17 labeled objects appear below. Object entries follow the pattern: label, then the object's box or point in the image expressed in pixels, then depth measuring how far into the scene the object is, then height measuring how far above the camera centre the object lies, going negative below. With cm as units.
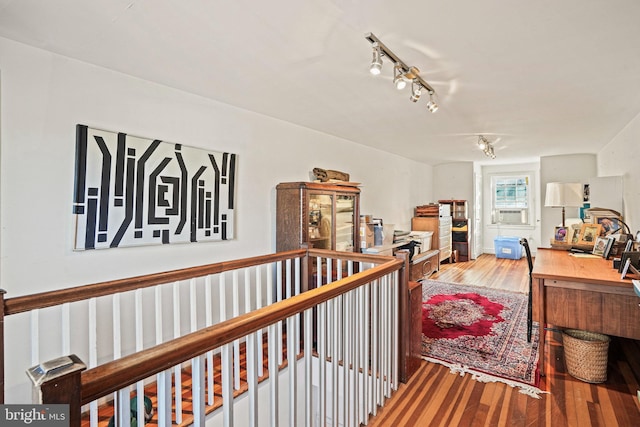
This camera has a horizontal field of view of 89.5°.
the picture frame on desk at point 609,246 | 307 -27
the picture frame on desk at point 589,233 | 367 -18
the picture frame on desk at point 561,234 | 425 -23
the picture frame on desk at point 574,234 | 388 -20
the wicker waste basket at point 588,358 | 238 -105
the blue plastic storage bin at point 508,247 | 759 -73
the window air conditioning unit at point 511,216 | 807 +2
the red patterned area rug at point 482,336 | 257 -119
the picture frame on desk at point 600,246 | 327 -29
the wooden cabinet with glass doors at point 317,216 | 325 +0
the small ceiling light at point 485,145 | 456 +106
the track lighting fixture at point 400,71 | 187 +98
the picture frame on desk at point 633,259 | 231 -30
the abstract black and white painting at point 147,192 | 219 +18
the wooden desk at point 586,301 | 221 -61
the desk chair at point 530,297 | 285 -73
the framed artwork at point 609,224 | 383 -8
